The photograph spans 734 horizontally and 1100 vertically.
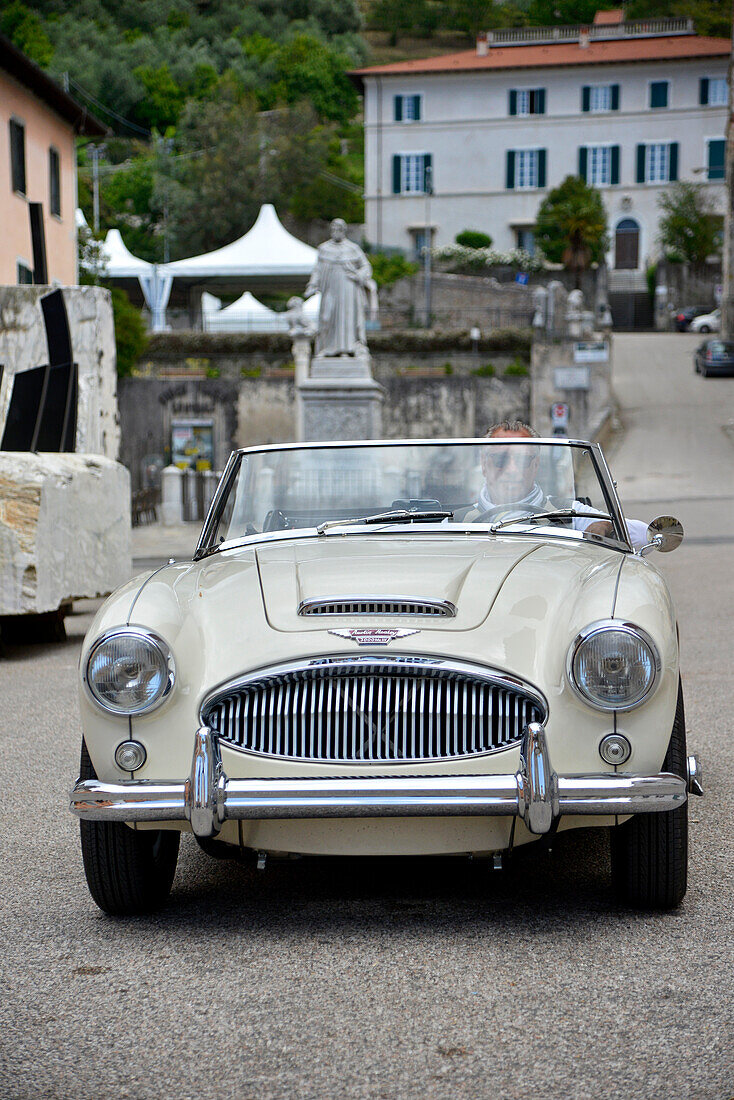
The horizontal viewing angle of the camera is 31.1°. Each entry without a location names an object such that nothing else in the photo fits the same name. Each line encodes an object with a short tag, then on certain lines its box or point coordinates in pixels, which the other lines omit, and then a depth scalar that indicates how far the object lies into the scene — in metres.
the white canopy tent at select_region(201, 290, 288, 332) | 45.34
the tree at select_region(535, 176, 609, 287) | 61.69
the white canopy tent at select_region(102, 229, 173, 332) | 45.81
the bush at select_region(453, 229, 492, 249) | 67.06
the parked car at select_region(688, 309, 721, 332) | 59.38
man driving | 4.63
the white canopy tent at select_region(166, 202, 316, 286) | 44.58
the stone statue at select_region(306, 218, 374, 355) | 24.23
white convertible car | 3.31
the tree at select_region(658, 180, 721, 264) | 65.62
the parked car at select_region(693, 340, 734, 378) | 44.44
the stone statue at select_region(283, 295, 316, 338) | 35.81
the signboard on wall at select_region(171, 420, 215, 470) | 39.16
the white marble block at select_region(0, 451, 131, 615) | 8.88
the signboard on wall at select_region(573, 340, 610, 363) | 38.56
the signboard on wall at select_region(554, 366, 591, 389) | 38.00
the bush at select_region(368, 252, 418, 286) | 58.79
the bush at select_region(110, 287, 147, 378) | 36.78
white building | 67.44
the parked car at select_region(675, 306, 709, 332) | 62.31
